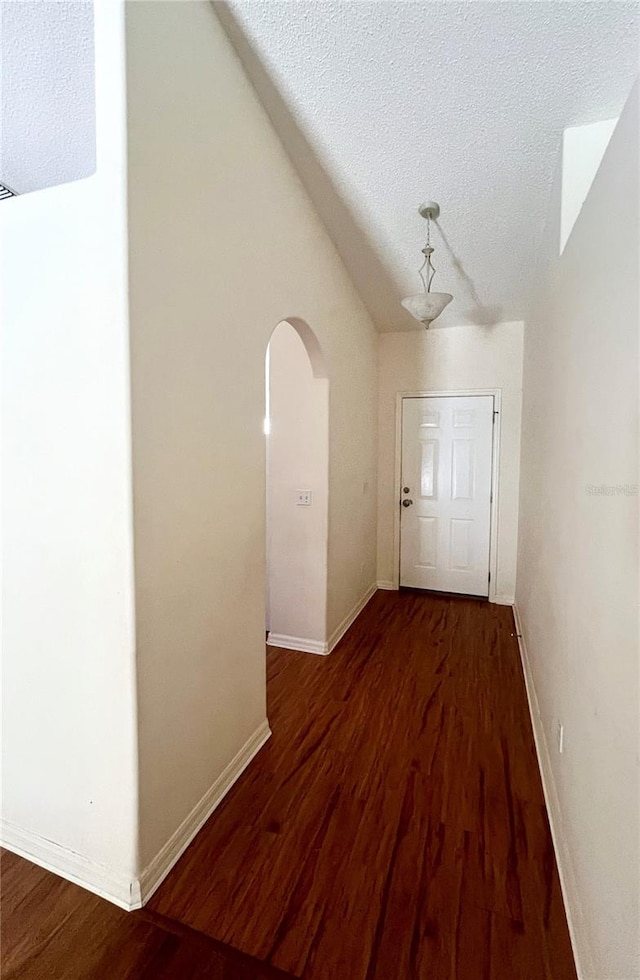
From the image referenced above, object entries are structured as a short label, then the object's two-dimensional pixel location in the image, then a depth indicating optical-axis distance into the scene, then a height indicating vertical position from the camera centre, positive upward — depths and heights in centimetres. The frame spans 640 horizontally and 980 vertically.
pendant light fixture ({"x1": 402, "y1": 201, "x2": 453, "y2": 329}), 239 +93
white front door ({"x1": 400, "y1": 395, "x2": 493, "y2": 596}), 393 -27
